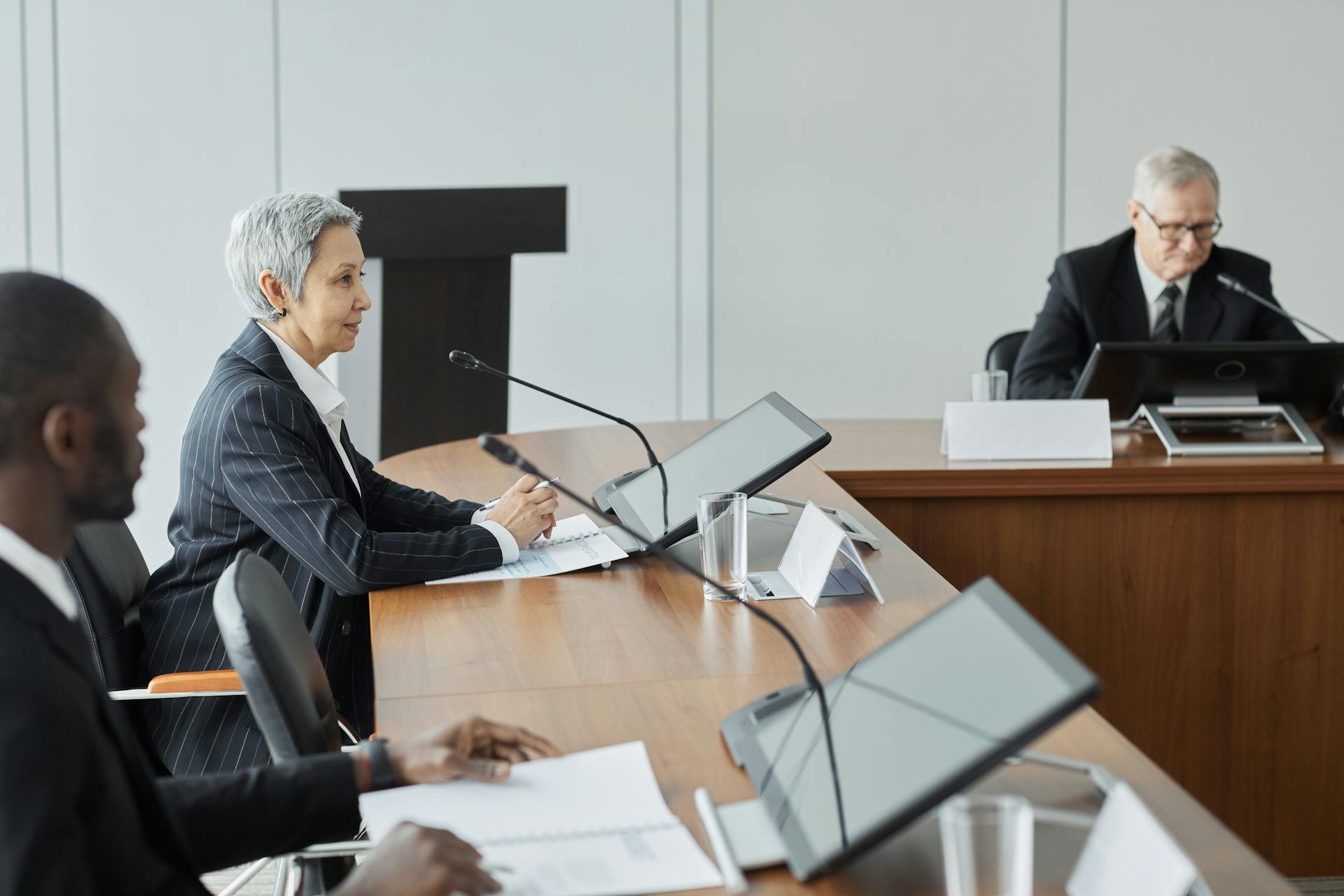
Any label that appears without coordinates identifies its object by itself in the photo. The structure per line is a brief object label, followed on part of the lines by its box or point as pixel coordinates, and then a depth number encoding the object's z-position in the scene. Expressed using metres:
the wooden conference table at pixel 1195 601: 4.87
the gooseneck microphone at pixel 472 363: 4.50
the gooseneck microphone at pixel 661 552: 3.24
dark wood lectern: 6.02
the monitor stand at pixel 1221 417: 4.99
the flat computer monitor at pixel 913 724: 2.75
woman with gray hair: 4.40
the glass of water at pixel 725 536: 4.25
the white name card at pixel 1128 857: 2.45
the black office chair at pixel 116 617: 4.33
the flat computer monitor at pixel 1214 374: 4.96
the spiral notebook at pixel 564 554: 4.43
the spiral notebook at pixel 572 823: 3.02
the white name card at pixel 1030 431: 4.93
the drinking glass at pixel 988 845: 2.50
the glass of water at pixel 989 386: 5.16
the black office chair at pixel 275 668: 3.85
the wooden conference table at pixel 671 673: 3.08
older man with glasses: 5.57
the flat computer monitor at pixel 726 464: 4.40
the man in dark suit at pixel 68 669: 2.50
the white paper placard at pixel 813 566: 4.22
